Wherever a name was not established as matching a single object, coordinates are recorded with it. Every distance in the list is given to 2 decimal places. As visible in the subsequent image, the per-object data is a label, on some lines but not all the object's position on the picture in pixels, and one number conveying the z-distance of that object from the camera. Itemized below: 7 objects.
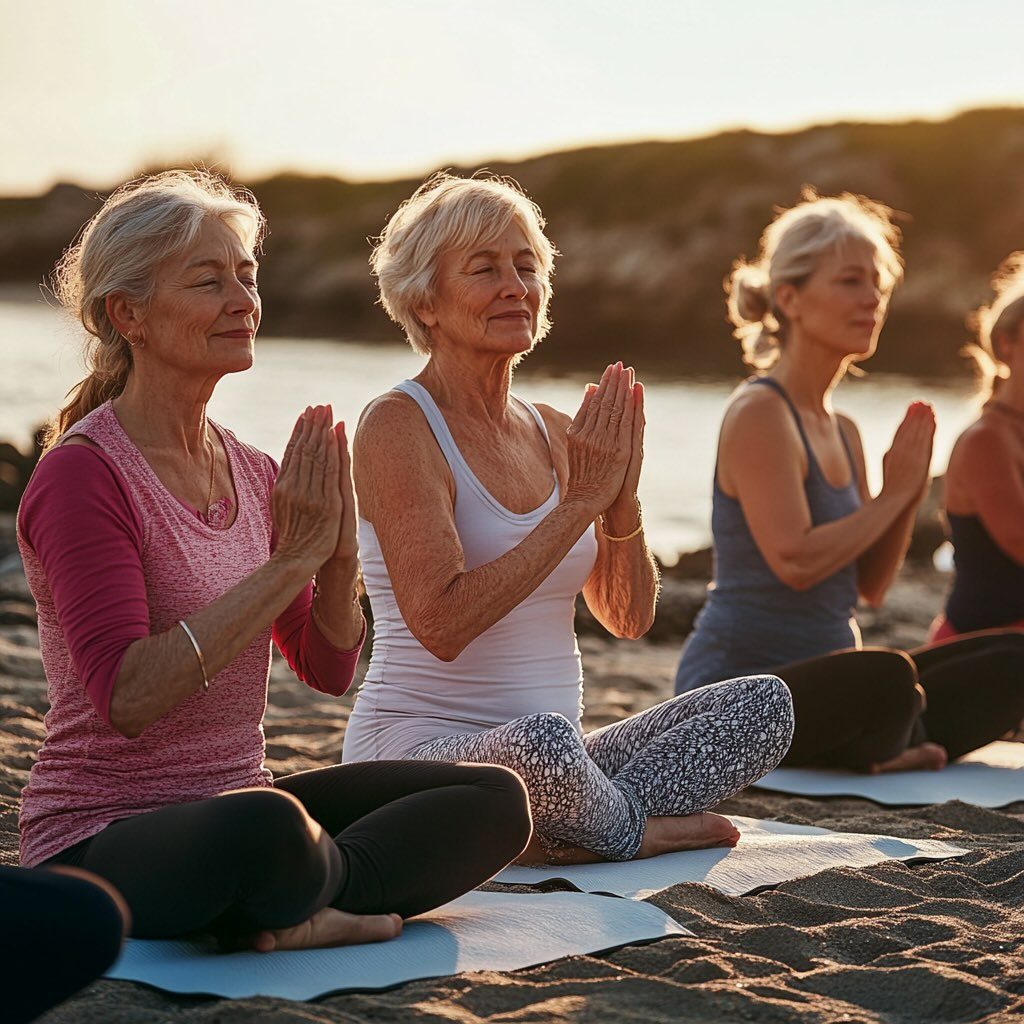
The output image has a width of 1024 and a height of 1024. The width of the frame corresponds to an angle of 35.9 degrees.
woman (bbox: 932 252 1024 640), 5.02
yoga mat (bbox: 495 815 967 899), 3.24
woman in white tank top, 3.27
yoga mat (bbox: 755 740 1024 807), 4.41
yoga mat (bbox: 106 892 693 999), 2.50
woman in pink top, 2.54
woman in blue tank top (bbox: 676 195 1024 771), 4.46
